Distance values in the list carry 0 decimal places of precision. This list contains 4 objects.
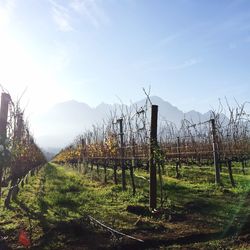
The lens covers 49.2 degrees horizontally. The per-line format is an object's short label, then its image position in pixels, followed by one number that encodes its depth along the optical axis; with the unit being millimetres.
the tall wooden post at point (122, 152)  11381
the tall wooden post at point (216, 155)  11775
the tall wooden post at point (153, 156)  7827
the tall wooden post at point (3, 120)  6674
